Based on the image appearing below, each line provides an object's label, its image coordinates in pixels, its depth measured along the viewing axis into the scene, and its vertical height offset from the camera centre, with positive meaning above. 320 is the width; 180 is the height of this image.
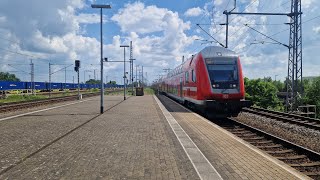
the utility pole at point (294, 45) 14.43 +2.93
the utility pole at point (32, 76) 32.57 +1.61
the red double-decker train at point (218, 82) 10.84 +0.28
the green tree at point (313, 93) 30.06 -0.77
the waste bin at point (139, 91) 33.53 -0.65
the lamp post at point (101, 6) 12.76 +4.79
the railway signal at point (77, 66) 17.84 +1.77
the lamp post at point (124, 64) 25.36 +2.74
